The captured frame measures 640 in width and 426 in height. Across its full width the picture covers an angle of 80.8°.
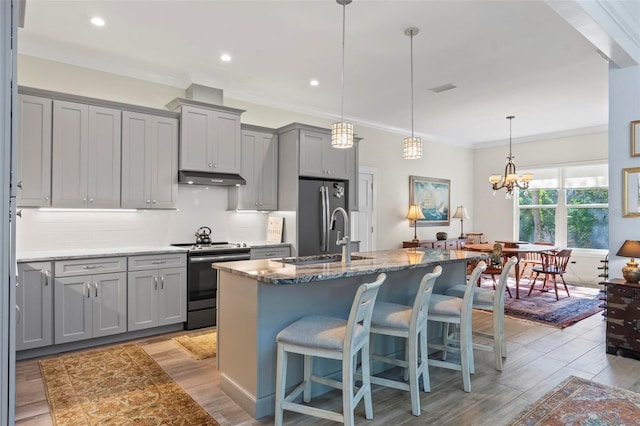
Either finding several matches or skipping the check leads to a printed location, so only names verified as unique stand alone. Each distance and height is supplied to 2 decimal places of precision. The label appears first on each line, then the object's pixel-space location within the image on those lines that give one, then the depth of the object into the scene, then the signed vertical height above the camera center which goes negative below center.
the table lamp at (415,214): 7.39 +0.03
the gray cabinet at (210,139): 4.49 +0.93
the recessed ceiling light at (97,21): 3.41 +1.77
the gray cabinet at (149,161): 4.16 +0.61
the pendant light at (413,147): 3.74 +0.68
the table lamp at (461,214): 8.22 +0.04
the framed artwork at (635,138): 3.62 +0.76
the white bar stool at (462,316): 2.79 -0.76
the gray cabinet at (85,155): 3.76 +0.60
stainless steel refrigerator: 5.10 -0.03
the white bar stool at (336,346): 2.12 -0.76
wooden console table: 7.37 -0.56
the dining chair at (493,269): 5.85 -0.84
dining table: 6.05 -0.55
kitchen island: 2.43 -0.64
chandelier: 6.35 +0.61
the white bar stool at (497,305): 3.11 -0.76
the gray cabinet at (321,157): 5.16 +0.83
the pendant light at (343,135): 3.14 +0.68
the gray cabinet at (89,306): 3.53 -0.91
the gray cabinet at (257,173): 5.07 +0.58
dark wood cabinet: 3.43 -0.95
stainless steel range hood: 4.46 +0.44
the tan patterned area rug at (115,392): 2.43 -1.32
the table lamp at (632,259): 3.46 -0.40
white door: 6.86 +0.08
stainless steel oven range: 4.28 -0.78
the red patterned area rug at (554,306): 4.82 -1.30
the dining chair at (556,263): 5.91 -0.76
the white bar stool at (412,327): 2.49 -0.76
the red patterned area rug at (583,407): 2.42 -1.32
